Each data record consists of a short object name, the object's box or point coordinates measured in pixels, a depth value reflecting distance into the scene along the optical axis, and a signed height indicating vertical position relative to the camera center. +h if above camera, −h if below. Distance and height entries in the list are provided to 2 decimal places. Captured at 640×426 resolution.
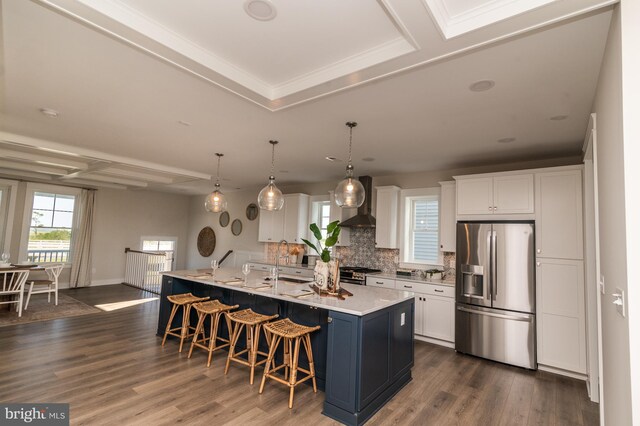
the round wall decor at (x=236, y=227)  8.76 +0.16
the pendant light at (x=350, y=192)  3.43 +0.49
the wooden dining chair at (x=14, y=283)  5.16 -0.99
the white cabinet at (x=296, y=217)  6.88 +0.40
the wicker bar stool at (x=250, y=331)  3.23 -1.07
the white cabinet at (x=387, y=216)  5.57 +0.41
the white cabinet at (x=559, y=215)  3.80 +0.39
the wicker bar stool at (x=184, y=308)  4.09 -1.03
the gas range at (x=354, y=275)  5.34 -0.64
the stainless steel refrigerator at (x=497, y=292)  3.96 -0.63
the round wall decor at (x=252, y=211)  8.35 +0.59
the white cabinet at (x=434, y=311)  4.55 -1.03
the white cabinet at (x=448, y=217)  4.90 +0.39
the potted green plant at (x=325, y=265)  3.41 -0.31
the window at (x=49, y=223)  7.43 +0.03
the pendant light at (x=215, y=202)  4.63 +0.44
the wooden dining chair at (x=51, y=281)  5.94 -1.07
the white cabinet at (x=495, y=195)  4.11 +0.67
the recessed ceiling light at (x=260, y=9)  1.83 +1.34
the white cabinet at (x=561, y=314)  3.69 -0.82
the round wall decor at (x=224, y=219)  9.16 +0.38
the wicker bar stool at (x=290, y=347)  2.90 -1.10
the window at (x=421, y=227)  5.38 +0.24
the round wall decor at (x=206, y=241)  9.48 -0.30
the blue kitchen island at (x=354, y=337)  2.63 -0.92
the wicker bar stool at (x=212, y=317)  3.73 -1.05
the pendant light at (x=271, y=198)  3.99 +0.45
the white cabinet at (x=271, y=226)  7.21 +0.19
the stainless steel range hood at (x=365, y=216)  5.68 +0.40
